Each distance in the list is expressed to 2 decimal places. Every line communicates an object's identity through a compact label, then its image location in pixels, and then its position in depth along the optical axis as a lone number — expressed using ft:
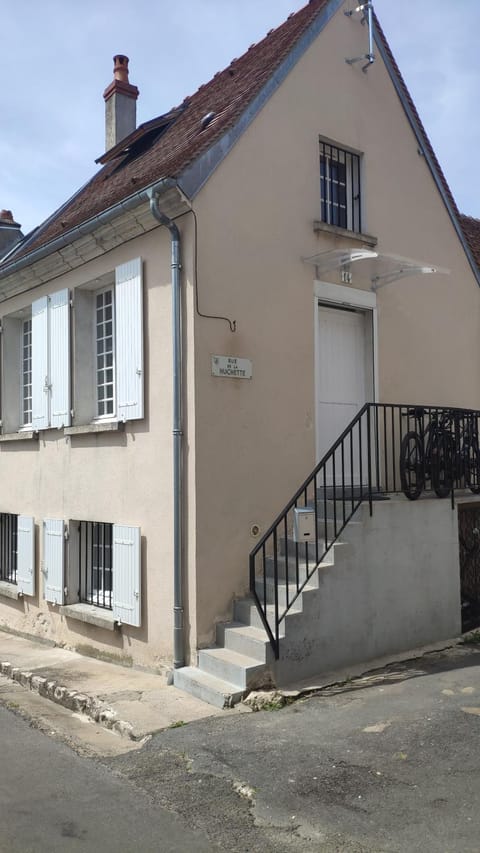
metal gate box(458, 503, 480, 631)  29.25
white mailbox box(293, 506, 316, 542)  21.26
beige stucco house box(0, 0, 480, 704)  22.58
